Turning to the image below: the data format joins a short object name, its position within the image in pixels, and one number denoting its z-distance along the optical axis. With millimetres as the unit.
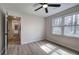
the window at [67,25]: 1949
